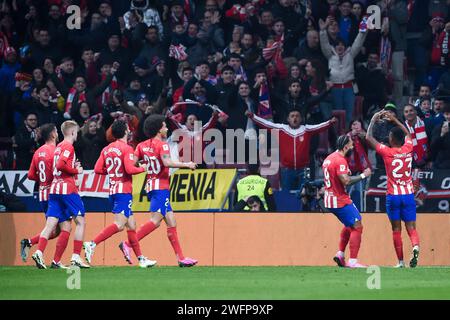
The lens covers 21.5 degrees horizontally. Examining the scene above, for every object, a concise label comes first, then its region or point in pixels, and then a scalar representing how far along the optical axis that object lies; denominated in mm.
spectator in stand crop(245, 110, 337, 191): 22328
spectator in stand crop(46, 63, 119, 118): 24719
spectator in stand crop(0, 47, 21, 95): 25625
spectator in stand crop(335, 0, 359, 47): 24859
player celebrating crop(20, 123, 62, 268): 18359
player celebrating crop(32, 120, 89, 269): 17781
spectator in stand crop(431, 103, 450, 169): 22359
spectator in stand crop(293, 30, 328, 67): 24562
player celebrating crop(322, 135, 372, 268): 18578
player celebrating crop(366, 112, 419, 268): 18719
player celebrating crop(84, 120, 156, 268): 18156
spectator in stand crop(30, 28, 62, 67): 25719
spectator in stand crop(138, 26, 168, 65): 25531
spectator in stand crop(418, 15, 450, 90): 24578
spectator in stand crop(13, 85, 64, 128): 24703
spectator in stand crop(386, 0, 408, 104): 25031
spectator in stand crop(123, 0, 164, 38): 26062
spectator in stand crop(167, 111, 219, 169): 22734
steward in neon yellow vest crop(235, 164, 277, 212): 21484
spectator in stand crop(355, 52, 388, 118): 24250
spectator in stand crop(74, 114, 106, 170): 23000
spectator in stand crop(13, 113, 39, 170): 23547
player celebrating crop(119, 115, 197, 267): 18359
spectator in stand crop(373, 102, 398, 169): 22828
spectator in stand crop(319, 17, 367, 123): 24125
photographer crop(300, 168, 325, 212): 21781
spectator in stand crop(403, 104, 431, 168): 22438
